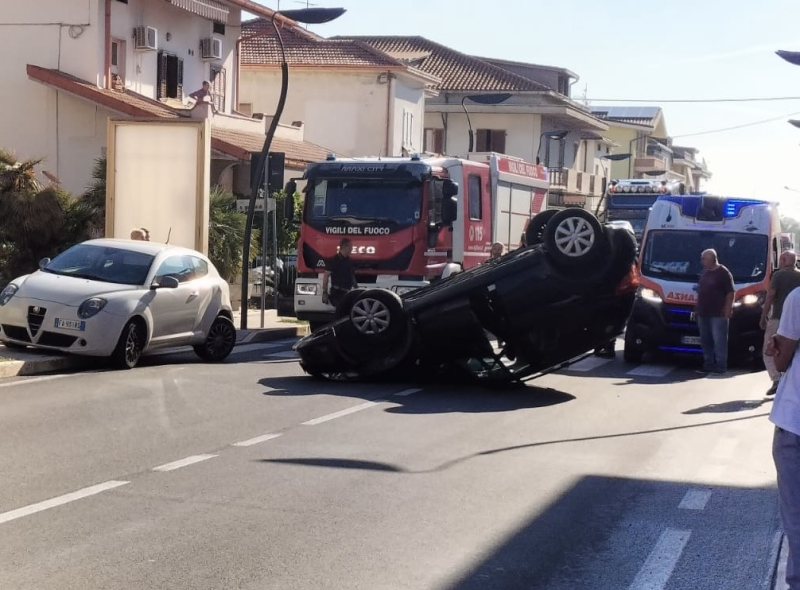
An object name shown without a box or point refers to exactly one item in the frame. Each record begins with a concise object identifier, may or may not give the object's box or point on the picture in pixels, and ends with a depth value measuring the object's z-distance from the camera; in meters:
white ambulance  18.64
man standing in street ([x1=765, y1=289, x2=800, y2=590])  5.54
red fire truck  20.17
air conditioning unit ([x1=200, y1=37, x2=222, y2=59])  34.22
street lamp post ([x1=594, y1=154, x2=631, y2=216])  62.91
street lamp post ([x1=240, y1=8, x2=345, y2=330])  21.41
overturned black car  14.19
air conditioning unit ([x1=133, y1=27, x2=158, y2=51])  30.52
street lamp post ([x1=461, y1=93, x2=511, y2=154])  39.53
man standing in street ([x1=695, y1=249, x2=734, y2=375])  17.52
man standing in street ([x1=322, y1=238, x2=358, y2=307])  18.62
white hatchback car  14.96
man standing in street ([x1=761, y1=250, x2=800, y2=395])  14.14
